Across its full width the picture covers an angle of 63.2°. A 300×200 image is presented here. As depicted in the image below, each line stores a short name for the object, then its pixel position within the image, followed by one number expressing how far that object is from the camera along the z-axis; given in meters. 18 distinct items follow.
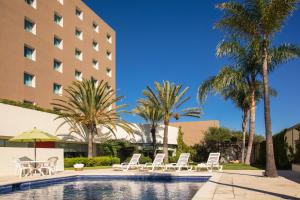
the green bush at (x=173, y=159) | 21.99
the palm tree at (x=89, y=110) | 18.42
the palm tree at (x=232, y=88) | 17.48
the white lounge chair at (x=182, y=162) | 14.43
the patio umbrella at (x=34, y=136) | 12.58
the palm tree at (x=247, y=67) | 16.64
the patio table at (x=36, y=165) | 12.72
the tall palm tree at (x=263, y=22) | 10.77
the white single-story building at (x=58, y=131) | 14.53
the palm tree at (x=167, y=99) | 21.67
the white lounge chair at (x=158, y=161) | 14.95
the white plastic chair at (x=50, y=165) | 13.13
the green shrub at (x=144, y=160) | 20.58
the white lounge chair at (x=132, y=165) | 15.57
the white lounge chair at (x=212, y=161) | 14.08
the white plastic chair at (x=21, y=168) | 12.17
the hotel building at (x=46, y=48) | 17.90
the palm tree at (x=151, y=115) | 22.87
